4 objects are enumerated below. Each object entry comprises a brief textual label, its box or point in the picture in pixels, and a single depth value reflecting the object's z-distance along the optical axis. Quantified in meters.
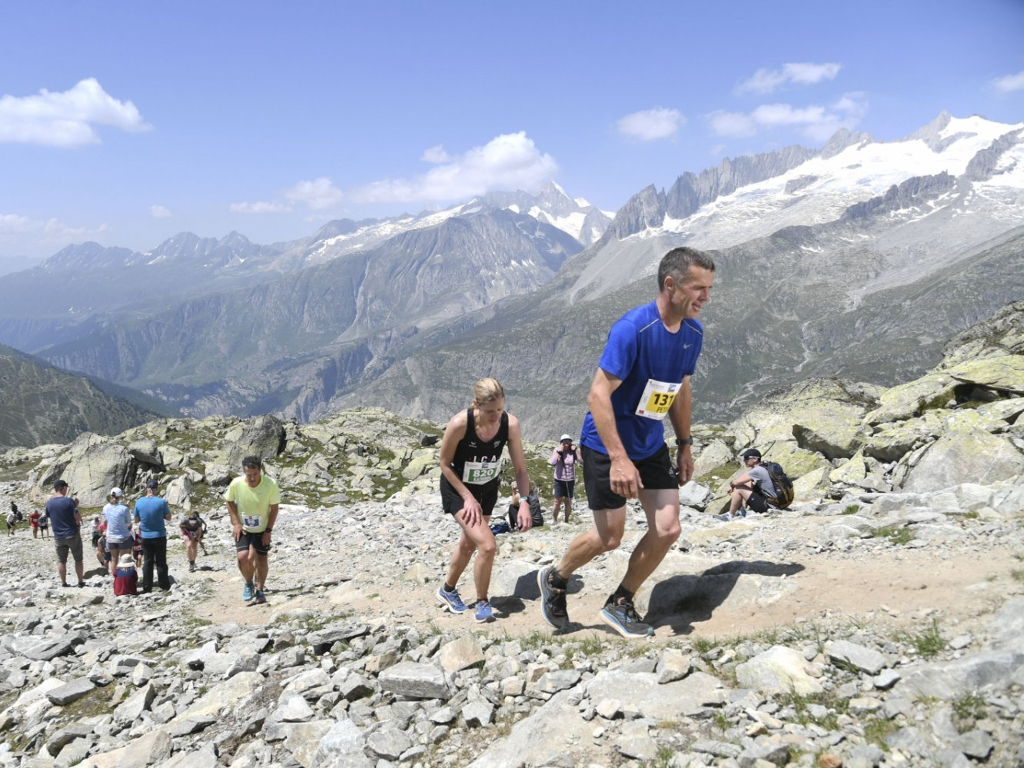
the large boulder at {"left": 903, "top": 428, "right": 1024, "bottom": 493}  13.61
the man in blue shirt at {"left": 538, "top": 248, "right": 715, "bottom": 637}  6.58
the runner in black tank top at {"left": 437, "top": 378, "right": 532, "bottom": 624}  8.26
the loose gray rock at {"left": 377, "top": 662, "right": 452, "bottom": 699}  6.23
